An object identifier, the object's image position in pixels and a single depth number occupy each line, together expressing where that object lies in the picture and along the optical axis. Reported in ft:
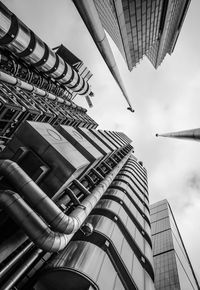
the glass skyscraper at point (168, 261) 120.78
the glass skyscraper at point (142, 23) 151.43
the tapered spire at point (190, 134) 57.06
